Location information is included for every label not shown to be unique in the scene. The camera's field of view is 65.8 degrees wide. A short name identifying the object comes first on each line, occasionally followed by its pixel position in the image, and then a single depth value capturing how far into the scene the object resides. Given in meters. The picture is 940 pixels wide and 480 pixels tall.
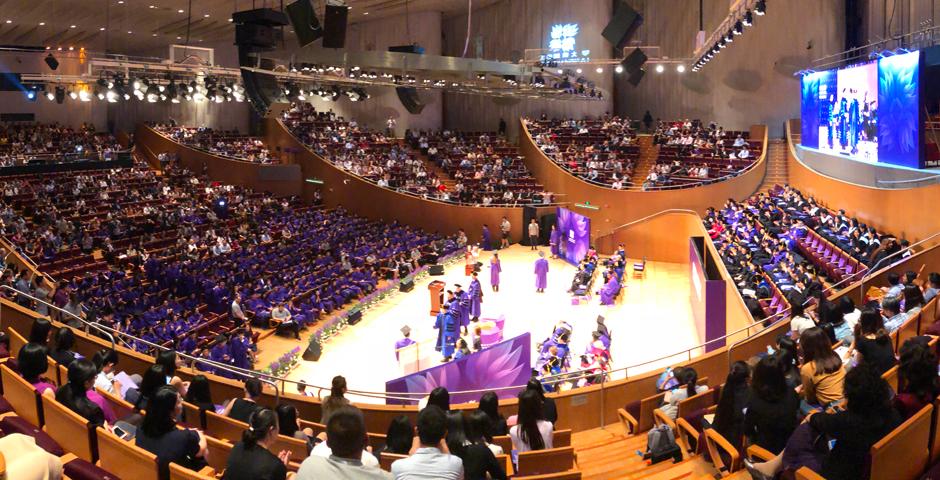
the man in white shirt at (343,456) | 2.95
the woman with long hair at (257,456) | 3.49
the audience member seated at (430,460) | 3.31
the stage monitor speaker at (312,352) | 13.75
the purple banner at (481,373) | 9.38
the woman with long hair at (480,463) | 3.86
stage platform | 13.37
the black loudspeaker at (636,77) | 23.77
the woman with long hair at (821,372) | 4.63
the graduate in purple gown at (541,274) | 18.77
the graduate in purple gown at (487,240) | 25.14
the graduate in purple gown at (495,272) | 19.38
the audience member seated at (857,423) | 3.52
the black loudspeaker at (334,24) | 8.67
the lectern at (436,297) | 17.08
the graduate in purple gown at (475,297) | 16.83
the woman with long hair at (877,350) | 5.07
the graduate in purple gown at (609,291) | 17.30
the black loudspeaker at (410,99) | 15.23
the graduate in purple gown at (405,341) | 12.98
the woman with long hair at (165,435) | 4.27
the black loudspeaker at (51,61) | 24.34
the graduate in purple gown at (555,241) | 23.80
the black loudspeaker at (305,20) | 8.55
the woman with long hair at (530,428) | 5.04
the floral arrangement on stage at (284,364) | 12.72
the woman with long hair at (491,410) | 4.93
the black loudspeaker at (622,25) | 16.39
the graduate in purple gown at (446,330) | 13.92
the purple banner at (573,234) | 21.80
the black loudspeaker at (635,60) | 22.28
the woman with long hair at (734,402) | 4.96
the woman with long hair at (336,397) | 5.41
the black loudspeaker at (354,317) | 15.96
